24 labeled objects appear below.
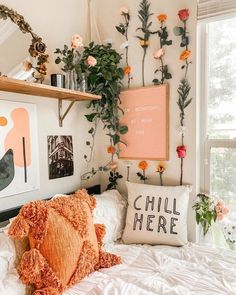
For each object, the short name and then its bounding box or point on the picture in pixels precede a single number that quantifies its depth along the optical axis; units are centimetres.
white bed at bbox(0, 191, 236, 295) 121
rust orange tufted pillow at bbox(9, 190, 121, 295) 120
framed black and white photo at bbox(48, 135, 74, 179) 182
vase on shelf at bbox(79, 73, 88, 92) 186
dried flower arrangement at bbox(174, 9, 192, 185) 178
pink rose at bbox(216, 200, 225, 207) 175
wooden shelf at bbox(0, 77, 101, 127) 134
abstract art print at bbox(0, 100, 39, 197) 150
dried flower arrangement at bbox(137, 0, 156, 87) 194
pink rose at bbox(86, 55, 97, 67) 183
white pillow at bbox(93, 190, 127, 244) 176
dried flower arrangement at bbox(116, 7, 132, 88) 204
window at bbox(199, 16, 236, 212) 175
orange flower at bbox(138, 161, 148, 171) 203
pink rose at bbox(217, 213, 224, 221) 174
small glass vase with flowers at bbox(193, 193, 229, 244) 174
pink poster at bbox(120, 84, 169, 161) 193
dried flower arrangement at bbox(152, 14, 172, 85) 187
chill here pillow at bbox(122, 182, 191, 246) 175
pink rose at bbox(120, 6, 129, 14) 200
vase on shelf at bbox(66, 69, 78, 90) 177
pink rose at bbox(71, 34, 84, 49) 173
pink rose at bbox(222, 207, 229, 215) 173
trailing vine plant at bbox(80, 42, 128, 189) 193
